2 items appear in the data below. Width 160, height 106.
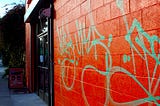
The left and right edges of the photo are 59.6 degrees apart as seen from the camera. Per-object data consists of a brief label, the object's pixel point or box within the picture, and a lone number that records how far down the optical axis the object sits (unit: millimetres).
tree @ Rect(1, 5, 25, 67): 7843
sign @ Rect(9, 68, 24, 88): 6031
